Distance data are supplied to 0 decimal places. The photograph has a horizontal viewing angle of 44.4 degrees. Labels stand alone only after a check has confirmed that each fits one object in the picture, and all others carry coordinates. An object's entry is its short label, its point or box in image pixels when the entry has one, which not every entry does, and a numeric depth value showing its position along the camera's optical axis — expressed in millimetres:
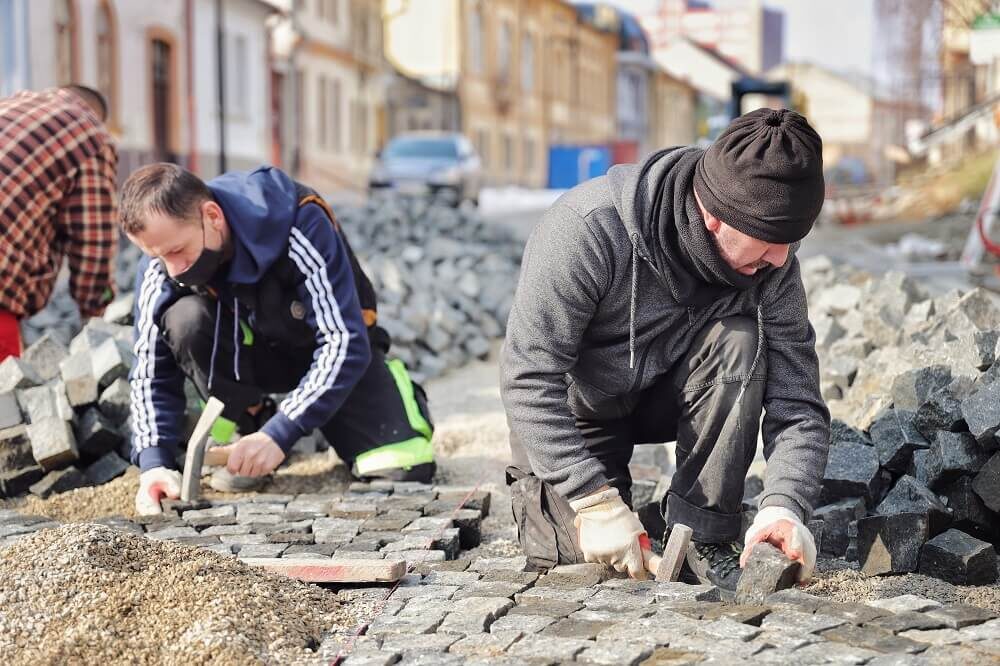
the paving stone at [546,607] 2801
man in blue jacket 3861
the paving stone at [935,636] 2573
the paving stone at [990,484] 3453
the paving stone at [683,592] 2881
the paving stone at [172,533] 3596
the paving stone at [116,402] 4668
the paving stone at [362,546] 3496
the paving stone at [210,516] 3756
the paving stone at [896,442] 3777
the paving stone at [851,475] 3682
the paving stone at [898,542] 3332
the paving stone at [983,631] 2590
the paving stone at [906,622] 2641
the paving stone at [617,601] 2830
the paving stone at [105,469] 4422
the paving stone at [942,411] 3730
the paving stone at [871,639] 2521
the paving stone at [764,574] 2885
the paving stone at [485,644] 2592
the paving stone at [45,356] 5168
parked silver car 20547
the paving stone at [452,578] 3129
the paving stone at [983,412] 3479
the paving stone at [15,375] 4785
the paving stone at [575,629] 2645
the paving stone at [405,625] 2750
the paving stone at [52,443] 4340
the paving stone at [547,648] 2533
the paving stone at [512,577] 3049
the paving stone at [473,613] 2736
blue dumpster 38844
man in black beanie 2865
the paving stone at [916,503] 3398
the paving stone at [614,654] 2479
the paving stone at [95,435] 4469
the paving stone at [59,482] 4296
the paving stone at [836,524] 3576
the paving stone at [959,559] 3250
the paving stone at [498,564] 3320
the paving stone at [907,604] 2777
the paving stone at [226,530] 3639
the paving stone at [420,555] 3387
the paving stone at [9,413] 4539
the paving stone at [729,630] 2594
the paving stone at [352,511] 3861
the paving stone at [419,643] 2625
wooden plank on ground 3084
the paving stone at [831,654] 2461
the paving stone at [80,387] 4621
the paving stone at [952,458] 3549
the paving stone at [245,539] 3527
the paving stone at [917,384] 4035
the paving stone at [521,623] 2703
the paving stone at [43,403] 4496
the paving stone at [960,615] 2670
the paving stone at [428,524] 3682
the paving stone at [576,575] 3023
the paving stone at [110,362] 4738
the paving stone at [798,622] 2631
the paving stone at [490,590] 2957
